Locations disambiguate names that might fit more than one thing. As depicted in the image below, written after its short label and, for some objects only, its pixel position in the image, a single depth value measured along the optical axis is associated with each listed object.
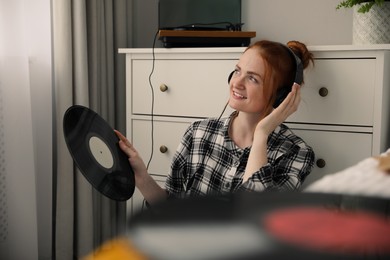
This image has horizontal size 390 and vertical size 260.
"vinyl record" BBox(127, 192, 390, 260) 0.26
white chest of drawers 1.55
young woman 1.44
